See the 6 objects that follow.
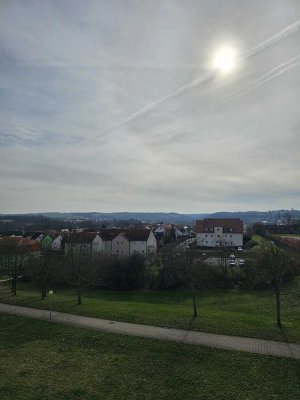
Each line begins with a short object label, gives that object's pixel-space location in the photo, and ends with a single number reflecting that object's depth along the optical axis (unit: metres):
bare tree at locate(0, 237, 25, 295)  33.69
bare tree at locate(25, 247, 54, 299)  31.25
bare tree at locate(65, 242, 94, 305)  28.20
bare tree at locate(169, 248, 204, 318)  23.75
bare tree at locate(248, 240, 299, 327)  20.48
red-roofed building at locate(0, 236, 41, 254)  38.29
